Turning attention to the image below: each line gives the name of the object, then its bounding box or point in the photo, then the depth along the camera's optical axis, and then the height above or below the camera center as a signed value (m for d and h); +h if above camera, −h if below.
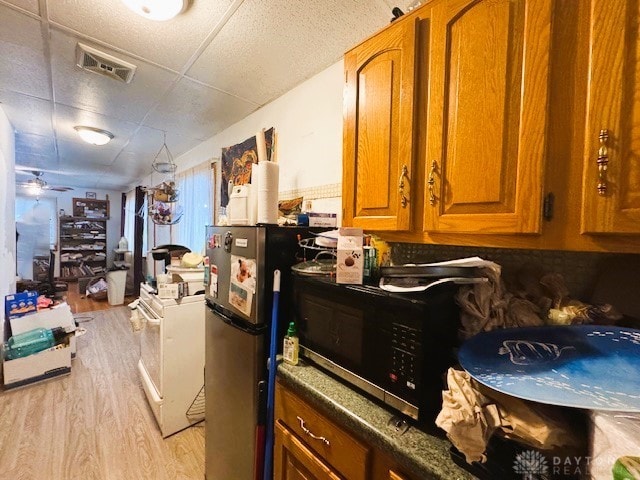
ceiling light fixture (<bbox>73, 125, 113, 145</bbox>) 2.68 +0.93
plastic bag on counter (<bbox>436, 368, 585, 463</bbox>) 0.53 -0.37
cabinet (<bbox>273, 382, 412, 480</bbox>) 0.74 -0.67
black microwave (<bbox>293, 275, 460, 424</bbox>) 0.70 -0.31
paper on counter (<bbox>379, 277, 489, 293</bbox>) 0.72 -0.12
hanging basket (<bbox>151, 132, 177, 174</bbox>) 2.98 +0.99
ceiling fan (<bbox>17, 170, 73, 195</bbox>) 4.86 +0.78
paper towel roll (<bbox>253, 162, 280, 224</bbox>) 1.26 +0.18
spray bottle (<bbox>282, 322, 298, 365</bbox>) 1.07 -0.45
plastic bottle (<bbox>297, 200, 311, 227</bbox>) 1.39 +0.07
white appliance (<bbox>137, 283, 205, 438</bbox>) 1.84 -0.91
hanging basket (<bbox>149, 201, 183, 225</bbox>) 2.99 +0.19
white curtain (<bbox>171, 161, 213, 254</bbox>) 2.99 +0.32
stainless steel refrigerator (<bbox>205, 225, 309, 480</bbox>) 1.17 -0.48
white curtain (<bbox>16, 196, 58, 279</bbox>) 5.32 -0.11
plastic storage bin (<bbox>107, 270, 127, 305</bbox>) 4.88 -1.04
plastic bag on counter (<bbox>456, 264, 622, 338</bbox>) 0.77 -0.20
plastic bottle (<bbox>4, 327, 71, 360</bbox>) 2.40 -1.07
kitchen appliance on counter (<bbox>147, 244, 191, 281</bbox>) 2.47 -0.20
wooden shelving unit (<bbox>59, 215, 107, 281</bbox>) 6.72 -0.50
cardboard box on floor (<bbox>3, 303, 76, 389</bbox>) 2.35 -1.20
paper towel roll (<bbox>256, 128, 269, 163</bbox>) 1.67 +0.53
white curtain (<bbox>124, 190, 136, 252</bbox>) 6.23 +0.29
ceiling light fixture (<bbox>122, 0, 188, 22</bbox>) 1.12 +0.93
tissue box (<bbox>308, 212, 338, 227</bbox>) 1.43 +0.08
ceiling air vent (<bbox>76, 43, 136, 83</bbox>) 1.50 +0.96
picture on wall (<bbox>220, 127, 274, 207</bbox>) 2.21 +0.61
